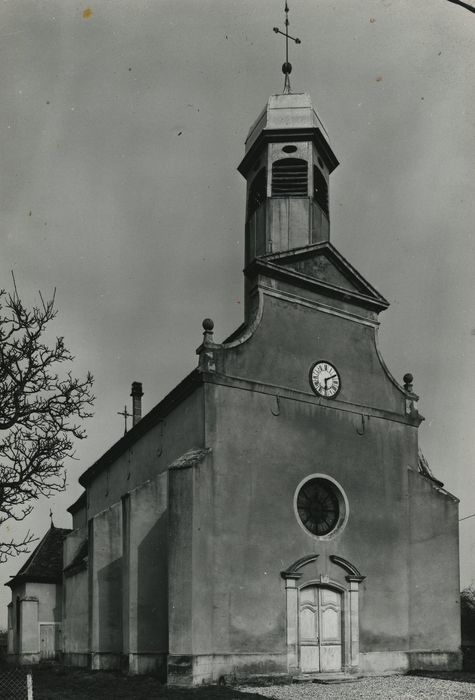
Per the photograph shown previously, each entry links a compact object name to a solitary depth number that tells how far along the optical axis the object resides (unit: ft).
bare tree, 50.31
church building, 54.19
